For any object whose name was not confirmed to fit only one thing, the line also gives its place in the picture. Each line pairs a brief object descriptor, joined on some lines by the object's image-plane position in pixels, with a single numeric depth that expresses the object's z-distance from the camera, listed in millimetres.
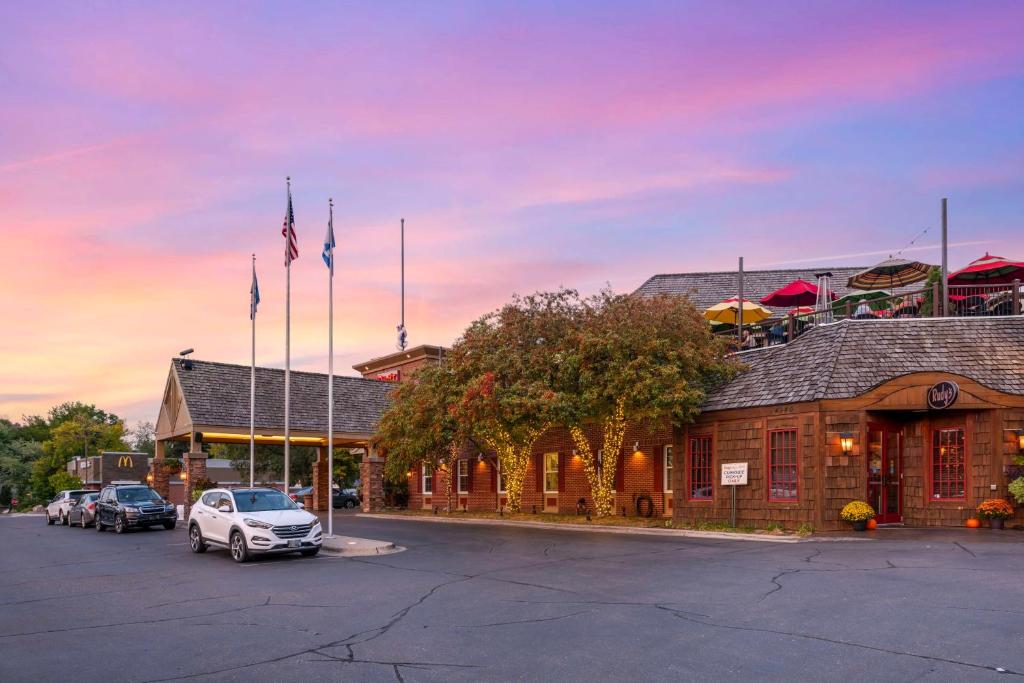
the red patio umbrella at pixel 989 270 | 26094
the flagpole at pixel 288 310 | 27484
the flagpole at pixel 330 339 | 24375
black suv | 30781
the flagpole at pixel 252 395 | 32219
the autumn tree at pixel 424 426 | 32312
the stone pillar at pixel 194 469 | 38312
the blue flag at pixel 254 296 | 33250
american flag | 27516
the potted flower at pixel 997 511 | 21953
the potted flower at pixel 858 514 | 22531
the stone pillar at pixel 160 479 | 42188
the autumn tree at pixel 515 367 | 28125
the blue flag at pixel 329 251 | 25547
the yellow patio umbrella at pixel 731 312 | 31984
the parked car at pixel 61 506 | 37750
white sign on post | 24766
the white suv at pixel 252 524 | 19453
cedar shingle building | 22781
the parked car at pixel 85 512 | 34688
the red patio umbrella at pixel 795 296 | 31781
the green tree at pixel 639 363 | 26266
